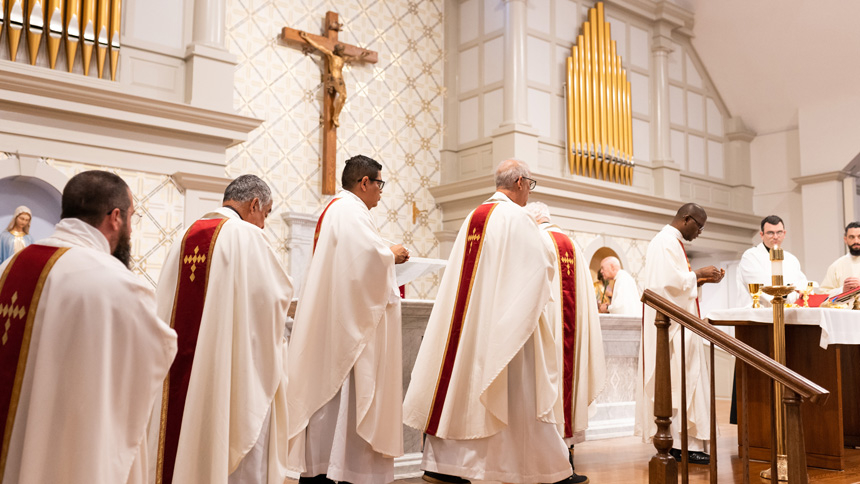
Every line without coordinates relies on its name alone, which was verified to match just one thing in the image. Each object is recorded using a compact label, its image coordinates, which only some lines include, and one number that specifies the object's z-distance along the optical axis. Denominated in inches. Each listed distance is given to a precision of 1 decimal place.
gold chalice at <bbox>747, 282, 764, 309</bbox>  202.5
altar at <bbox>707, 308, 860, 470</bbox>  190.1
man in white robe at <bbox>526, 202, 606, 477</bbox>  196.7
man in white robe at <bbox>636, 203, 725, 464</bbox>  216.4
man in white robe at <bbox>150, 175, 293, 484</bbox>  131.8
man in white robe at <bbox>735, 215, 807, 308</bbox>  238.5
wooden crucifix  362.6
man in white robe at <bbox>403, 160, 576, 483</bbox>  163.3
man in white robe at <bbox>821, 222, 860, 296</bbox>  287.3
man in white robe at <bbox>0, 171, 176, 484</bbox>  85.8
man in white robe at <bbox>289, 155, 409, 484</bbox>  158.7
